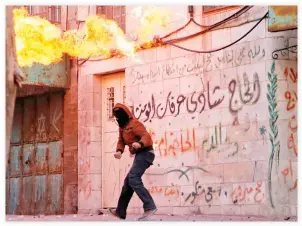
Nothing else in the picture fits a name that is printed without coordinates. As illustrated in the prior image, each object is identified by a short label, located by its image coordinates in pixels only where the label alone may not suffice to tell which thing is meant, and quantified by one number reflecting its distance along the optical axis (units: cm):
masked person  1266
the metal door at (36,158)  1917
